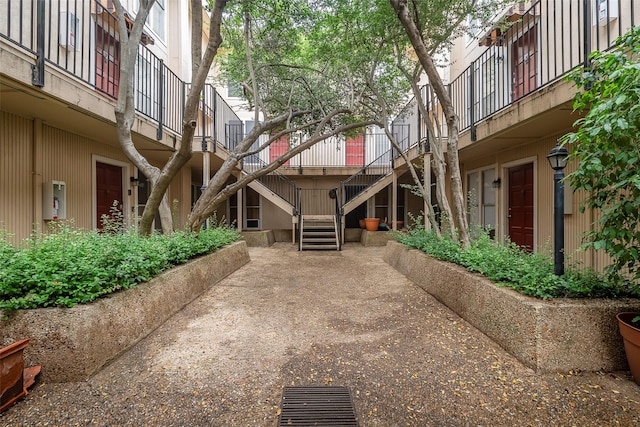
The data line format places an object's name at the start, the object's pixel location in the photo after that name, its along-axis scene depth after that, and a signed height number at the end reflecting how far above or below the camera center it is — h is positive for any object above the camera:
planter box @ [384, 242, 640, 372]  2.29 -0.90
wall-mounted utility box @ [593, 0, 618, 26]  4.29 +2.93
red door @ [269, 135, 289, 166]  13.07 +2.86
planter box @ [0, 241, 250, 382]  2.15 -0.88
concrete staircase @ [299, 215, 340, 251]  9.02 -0.58
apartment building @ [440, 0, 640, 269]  4.16 +1.37
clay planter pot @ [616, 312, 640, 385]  2.08 -0.90
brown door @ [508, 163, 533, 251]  6.16 +0.19
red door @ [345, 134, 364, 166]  13.23 +2.72
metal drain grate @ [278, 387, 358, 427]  1.81 -1.21
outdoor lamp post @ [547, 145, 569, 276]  2.63 +0.05
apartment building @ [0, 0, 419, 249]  3.54 +1.34
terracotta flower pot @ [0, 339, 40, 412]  1.86 -1.00
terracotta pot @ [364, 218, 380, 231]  10.34 -0.32
